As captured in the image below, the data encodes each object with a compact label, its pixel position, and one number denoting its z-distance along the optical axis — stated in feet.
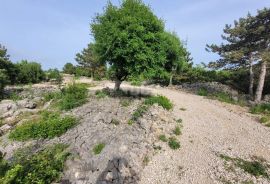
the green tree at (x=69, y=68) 89.54
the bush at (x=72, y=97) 29.88
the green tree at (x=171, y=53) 30.43
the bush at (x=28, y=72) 62.59
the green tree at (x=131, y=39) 27.90
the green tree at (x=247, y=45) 37.89
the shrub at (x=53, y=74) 69.26
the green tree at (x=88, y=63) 78.36
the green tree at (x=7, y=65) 48.18
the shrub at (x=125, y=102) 27.65
